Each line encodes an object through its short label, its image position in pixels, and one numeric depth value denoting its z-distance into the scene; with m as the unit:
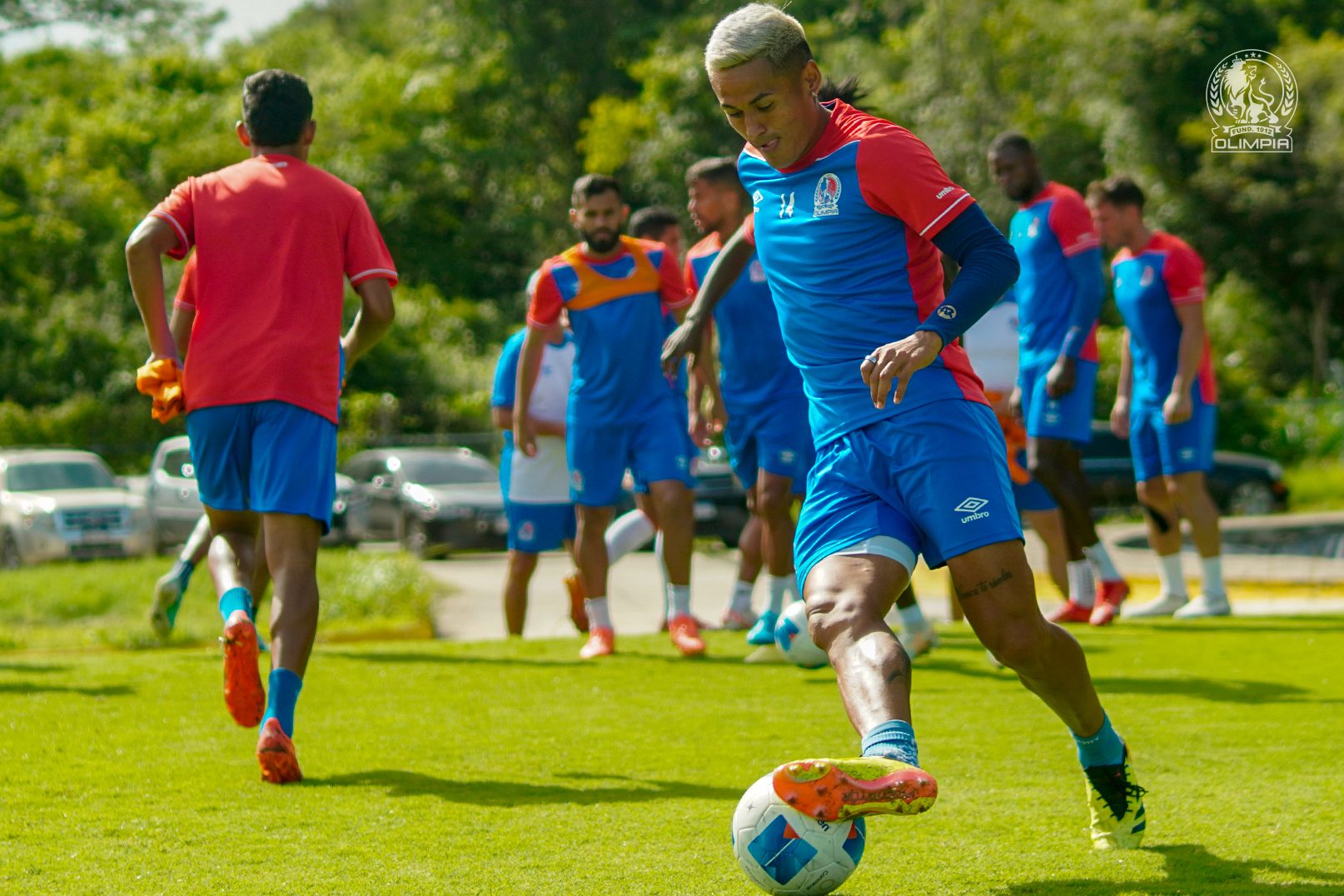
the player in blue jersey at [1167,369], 17.37
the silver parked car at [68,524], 39.87
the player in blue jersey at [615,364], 15.66
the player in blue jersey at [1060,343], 16.16
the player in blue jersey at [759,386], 15.28
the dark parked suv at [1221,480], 44.37
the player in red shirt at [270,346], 9.70
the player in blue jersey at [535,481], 17.97
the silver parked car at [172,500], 40.69
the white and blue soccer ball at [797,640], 10.66
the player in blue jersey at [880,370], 6.64
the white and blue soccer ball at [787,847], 5.93
